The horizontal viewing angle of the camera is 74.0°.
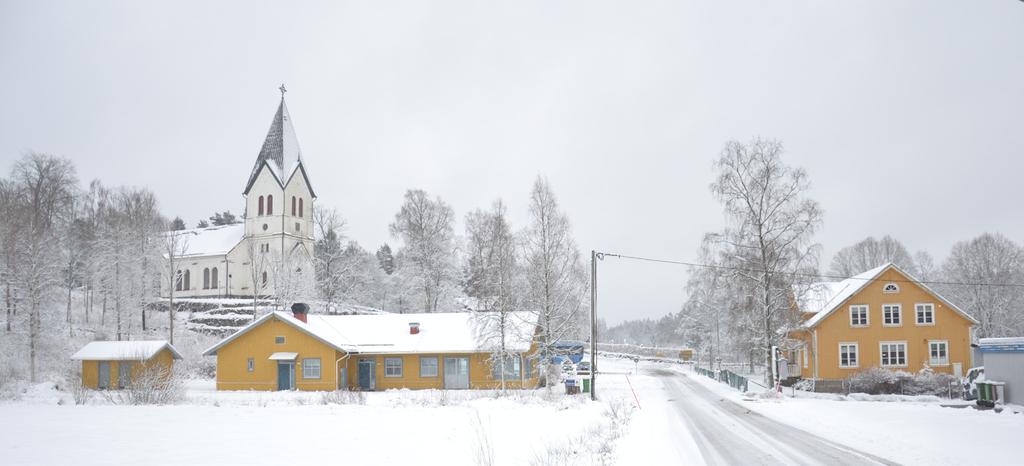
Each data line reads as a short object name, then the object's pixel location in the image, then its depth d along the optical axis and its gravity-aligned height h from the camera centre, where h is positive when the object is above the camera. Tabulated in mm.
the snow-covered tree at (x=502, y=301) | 35438 -465
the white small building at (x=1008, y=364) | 24172 -2836
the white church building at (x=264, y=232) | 70188 +6475
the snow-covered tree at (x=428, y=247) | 58562 +4021
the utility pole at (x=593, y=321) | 30781 -1380
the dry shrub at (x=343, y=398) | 28344 -4484
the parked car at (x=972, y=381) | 27391 -3951
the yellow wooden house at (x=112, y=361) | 38094 -3651
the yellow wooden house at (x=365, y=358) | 37406 -3680
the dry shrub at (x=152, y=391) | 26469 -3773
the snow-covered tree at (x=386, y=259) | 96019 +4865
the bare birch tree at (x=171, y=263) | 51406 +2779
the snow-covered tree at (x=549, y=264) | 33594 +1353
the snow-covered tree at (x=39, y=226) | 39688 +4922
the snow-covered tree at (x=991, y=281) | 54438 +445
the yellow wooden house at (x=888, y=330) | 37969 -2366
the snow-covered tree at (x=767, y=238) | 34312 +2666
